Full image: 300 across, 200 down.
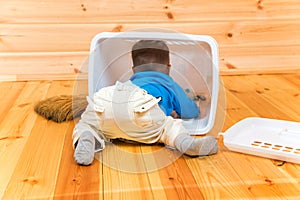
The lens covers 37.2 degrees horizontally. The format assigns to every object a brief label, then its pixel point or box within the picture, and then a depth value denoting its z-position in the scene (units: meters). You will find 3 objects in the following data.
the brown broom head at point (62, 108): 1.49
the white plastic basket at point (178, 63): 1.38
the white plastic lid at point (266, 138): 1.18
